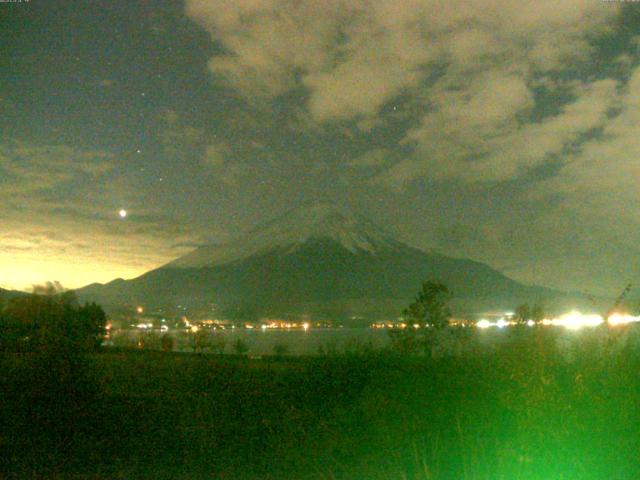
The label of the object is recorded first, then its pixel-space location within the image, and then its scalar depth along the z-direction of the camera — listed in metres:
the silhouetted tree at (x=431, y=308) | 29.33
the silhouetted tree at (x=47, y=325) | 14.56
